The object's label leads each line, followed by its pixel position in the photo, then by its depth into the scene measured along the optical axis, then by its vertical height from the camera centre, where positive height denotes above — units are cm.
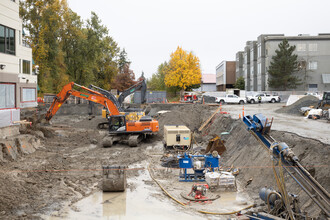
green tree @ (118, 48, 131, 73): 8404 +1215
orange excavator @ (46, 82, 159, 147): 2273 -193
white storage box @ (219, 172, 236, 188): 1276 -312
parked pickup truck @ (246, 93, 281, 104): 4803 +79
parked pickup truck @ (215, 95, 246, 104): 4631 +61
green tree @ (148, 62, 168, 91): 7488 +515
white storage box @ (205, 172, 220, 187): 1278 -308
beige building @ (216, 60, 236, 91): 8644 +798
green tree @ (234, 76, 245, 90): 7550 +479
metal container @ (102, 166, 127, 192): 1255 -294
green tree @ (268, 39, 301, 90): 5209 +571
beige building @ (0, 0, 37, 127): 2381 +391
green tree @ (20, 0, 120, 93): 4238 +895
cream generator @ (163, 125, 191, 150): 1995 -211
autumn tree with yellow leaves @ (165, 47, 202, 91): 5702 +599
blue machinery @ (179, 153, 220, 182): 1414 -281
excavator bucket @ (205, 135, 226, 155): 1842 -249
